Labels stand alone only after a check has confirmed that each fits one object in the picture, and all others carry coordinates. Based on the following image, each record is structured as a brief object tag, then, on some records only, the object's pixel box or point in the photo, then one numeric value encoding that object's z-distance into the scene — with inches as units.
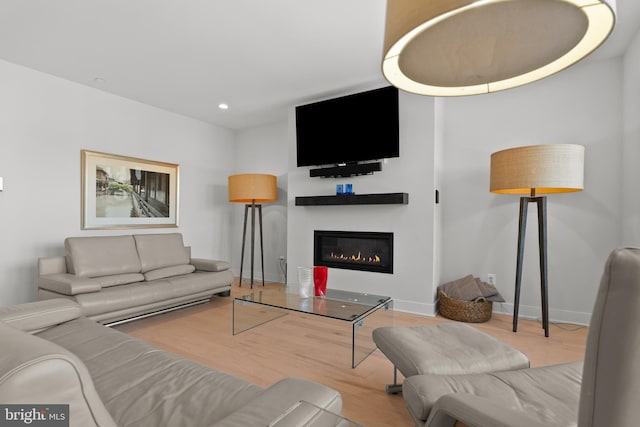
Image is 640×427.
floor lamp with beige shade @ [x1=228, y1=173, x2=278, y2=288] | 177.2
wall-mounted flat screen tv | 142.0
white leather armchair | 22.2
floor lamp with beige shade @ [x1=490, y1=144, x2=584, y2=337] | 102.3
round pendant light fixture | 33.7
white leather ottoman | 57.7
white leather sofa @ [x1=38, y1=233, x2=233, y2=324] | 109.7
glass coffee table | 92.2
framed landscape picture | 148.4
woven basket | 125.3
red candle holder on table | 108.9
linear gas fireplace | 147.0
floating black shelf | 138.2
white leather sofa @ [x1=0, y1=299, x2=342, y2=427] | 22.2
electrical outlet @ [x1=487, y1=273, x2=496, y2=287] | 138.1
